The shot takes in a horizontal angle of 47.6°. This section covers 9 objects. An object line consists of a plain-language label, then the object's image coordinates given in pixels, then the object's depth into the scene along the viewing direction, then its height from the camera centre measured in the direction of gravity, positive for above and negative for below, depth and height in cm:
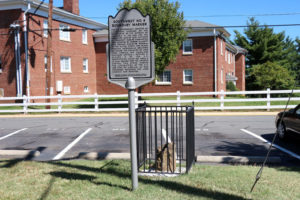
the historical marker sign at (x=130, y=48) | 519 +60
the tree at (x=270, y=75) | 3678 +121
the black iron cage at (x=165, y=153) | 632 -126
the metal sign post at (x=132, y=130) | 519 -65
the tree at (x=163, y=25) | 2252 +416
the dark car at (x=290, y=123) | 953 -109
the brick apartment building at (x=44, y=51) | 2658 +329
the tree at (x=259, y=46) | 5444 +643
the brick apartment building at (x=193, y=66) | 3291 +211
